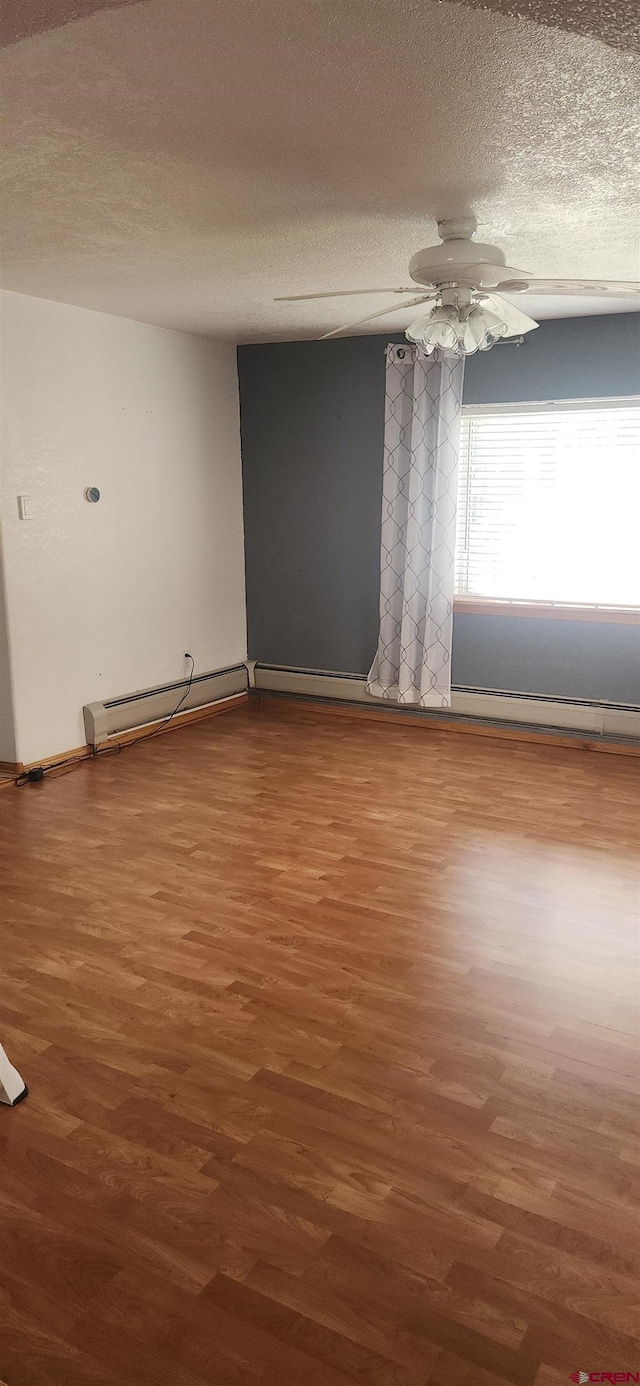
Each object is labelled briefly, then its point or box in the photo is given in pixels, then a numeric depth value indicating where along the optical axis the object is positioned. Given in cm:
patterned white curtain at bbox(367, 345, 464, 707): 530
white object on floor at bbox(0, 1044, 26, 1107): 220
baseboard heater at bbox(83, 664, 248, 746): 509
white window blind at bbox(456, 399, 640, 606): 496
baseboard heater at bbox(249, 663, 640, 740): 514
